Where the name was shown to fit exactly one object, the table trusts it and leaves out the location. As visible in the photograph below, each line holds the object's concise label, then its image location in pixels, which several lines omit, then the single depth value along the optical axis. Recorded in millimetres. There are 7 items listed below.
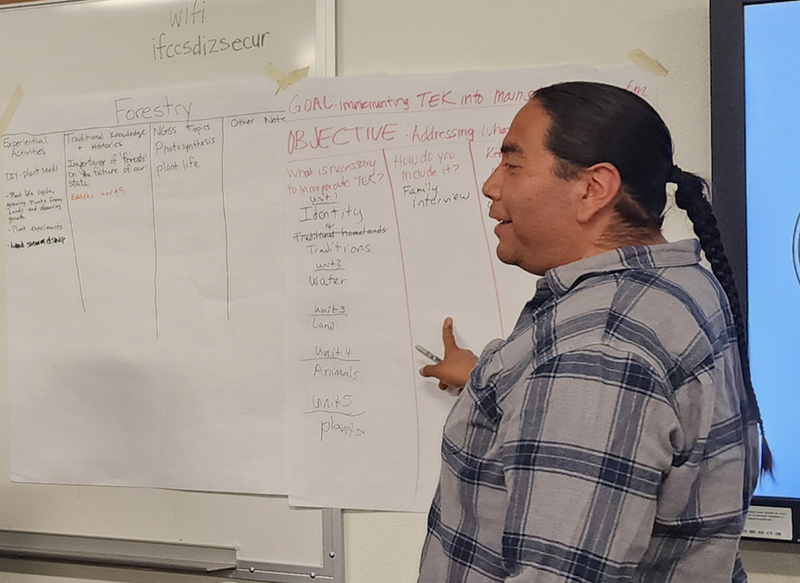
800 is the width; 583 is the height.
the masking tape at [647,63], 1516
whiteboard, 1666
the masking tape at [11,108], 1828
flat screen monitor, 1432
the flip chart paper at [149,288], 1675
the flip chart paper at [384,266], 1571
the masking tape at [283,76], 1657
